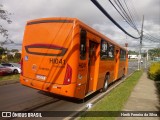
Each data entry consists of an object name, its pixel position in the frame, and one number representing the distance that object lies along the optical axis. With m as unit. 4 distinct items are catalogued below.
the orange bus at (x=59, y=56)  4.83
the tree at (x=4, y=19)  11.09
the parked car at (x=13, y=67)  14.65
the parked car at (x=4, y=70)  13.66
